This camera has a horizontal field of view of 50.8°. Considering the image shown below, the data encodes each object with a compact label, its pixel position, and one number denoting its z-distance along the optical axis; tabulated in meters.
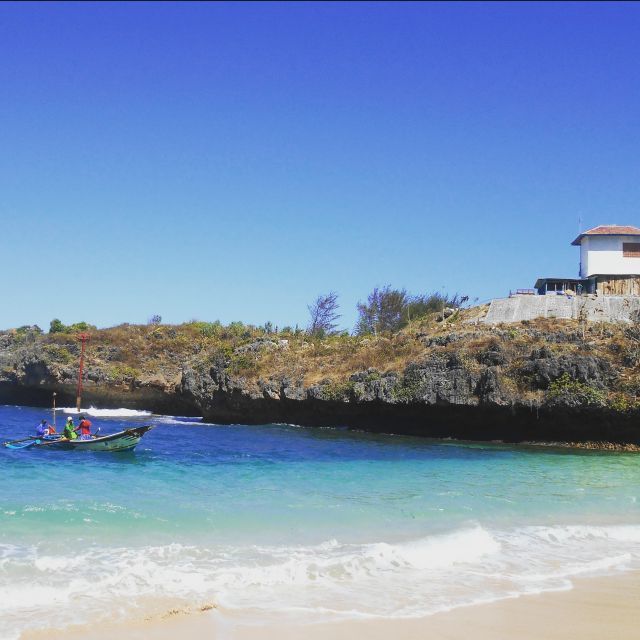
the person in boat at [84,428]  29.53
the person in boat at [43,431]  29.37
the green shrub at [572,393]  31.42
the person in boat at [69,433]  28.60
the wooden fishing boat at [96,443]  27.25
